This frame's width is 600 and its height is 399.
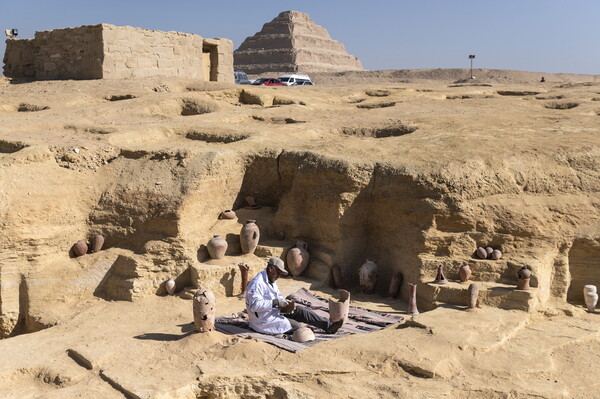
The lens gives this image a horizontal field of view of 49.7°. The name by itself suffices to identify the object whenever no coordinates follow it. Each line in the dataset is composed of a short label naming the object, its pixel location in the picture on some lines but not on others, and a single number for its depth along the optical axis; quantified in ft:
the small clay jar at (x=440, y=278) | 28.81
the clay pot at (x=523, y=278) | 27.27
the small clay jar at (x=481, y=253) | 29.43
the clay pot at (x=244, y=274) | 29.96
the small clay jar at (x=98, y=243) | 31.24
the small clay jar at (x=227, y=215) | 33.45
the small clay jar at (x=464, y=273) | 28.53
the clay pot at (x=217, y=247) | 30.71
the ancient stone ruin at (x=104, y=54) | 58.34
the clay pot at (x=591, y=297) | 28.45
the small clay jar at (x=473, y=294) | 26.96
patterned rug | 23.82
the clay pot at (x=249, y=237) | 31.58
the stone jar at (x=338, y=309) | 25.21
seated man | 24.49
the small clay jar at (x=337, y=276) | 31.50
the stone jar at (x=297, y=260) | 31.50
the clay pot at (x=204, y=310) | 23.76
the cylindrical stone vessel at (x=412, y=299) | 28.22
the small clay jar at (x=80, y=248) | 30.99
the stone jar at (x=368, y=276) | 30.99
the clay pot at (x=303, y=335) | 23.93
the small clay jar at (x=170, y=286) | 29.53
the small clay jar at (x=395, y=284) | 30.50
